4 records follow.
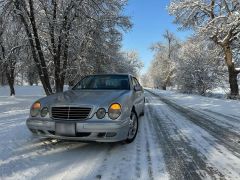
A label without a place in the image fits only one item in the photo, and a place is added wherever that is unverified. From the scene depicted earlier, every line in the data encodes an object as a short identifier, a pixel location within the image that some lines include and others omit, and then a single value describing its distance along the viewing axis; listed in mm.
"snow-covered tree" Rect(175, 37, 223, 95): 17751
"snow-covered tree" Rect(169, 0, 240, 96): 11850
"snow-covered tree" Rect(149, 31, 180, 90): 36257
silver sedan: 3055
